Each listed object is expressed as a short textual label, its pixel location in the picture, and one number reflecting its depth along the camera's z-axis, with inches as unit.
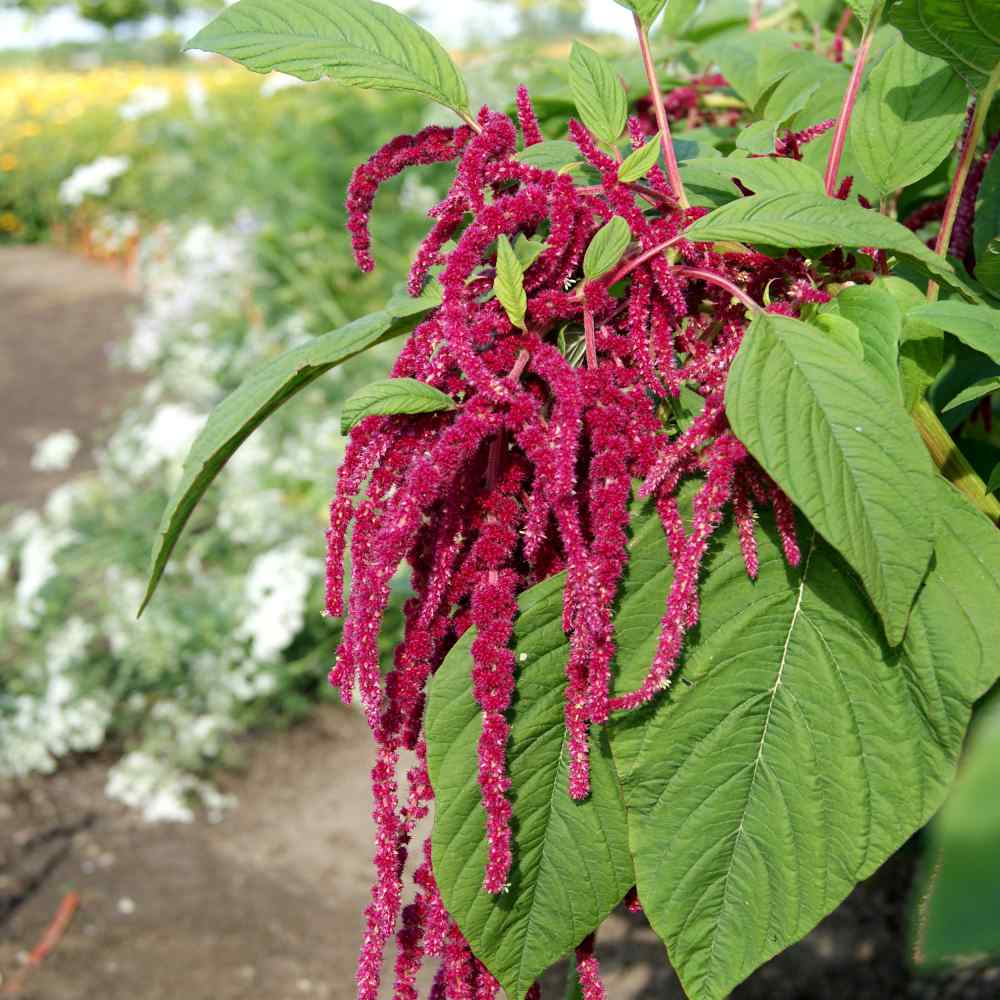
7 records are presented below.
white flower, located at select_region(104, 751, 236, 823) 124.9
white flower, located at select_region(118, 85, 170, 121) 236.2
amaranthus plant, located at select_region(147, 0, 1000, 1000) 22.5
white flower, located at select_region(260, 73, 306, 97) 175.1
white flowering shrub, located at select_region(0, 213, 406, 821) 128.6
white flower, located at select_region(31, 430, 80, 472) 163.2
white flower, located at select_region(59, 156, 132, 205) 222.5
